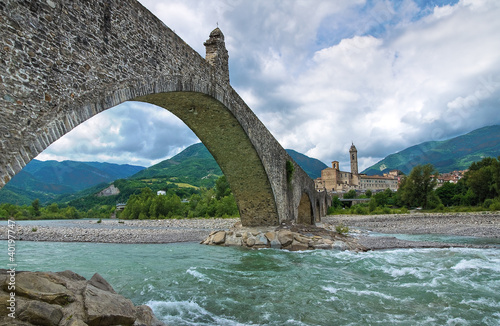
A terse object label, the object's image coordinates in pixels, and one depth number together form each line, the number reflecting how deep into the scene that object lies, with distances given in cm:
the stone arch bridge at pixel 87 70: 427
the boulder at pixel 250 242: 1389
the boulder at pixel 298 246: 1316
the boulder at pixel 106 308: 383
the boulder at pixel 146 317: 434
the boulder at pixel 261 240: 1388
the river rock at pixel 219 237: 1456
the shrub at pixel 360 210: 4807
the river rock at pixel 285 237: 1370
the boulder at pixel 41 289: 389
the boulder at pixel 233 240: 1427
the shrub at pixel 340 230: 1679
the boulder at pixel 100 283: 504
